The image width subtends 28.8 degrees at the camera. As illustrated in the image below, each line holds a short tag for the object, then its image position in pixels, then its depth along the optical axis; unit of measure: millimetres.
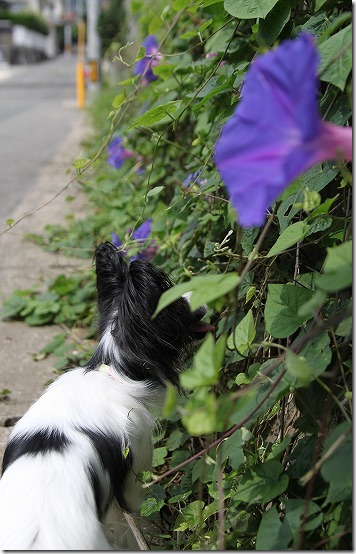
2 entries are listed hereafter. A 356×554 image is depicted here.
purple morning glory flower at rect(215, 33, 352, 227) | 813
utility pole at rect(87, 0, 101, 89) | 17688
